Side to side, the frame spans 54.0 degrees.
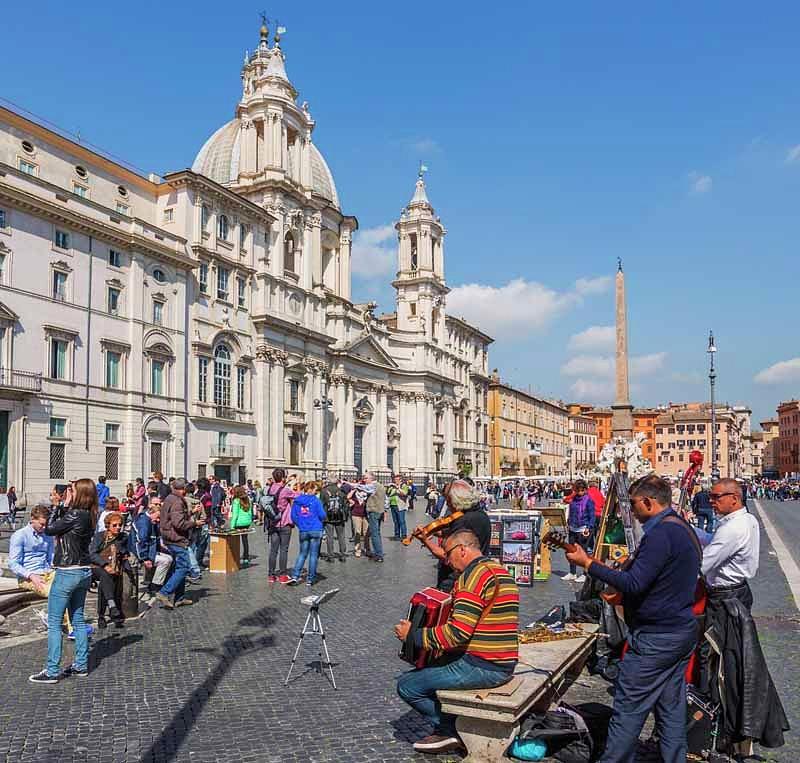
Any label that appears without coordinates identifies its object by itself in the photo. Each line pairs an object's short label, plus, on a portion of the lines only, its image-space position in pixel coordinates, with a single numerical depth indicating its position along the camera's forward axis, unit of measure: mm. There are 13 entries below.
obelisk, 40750
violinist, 7097
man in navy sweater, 4320
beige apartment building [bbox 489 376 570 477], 85125
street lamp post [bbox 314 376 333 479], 47519
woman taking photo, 7148
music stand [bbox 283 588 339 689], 7355
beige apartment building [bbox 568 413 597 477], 118750
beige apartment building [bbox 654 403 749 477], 123438
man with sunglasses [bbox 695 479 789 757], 5201
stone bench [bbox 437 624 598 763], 4793
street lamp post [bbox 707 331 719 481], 43344
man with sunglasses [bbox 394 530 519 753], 4801
